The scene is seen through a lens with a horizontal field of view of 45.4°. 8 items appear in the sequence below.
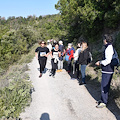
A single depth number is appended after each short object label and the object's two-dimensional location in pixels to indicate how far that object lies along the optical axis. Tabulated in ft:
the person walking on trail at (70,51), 26.85
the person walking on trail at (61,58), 28.40
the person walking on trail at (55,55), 25.85
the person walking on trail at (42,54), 23.88
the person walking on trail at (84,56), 19.64
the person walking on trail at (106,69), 13.28
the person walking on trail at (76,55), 22.43
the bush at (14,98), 13.48
